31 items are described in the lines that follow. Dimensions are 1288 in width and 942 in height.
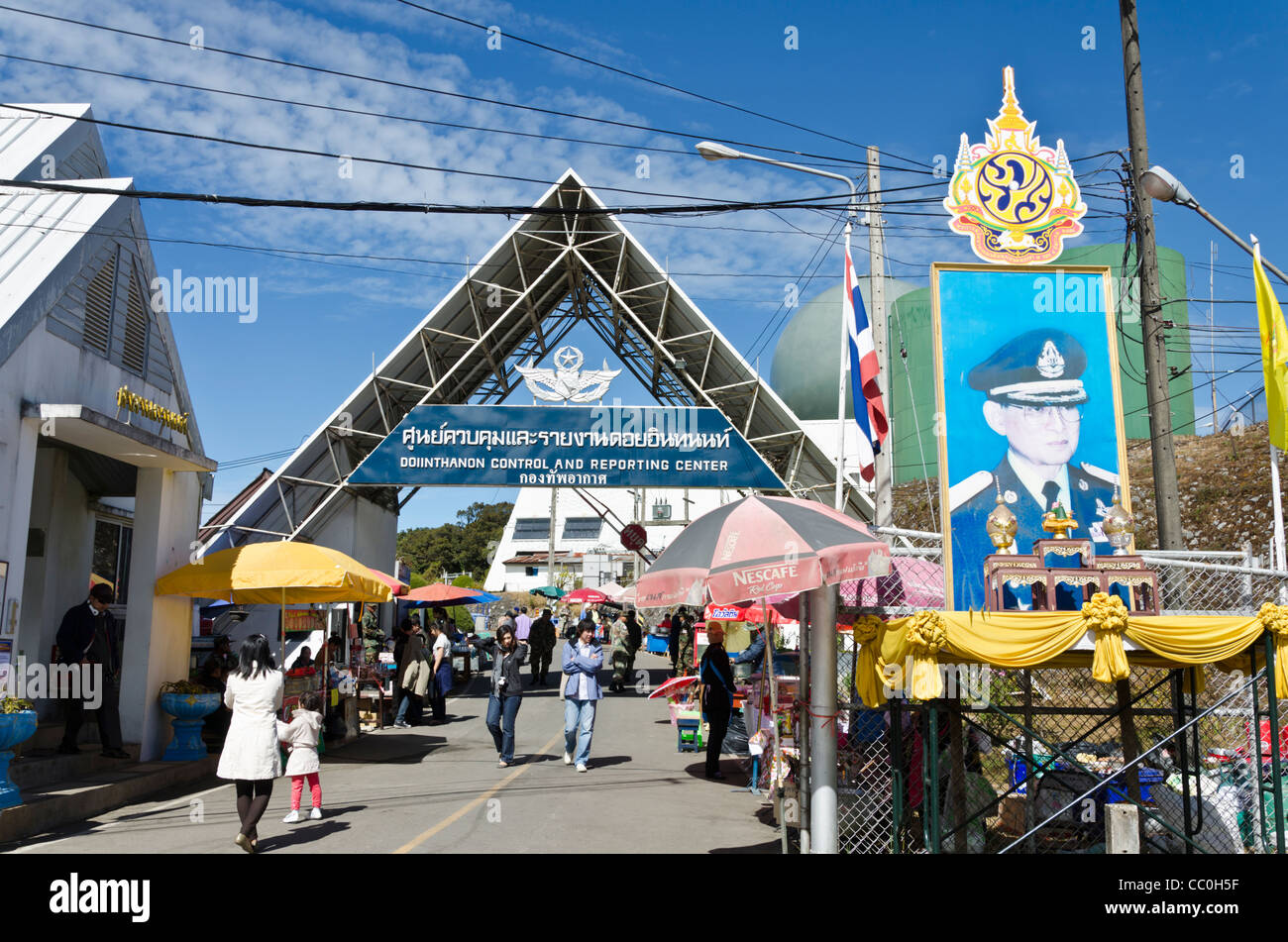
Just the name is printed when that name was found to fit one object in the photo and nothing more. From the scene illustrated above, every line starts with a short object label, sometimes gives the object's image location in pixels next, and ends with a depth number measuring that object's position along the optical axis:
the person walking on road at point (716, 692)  12.18
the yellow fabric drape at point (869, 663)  7.23
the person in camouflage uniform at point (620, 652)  24.03
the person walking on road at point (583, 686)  12.62
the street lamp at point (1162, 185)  9.00
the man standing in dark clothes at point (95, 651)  10.94
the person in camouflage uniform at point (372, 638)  18.74
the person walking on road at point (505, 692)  12.72
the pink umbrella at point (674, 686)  14.42
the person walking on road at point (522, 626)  23.83
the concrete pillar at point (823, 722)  7.21
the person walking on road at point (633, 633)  25.06
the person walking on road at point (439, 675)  17.64
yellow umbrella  12.24
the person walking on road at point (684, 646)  26.92
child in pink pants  9.34
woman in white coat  7.89
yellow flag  8.74
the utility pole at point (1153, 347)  10.98
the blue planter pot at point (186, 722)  12.02
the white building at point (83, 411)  10.27
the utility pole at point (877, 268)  10.97
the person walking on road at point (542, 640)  23.36
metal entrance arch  20.50
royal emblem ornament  9.22
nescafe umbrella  6.75
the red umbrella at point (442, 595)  23.16
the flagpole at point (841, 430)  8.91
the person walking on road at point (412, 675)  16.92
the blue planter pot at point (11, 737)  8.45
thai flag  8.31
